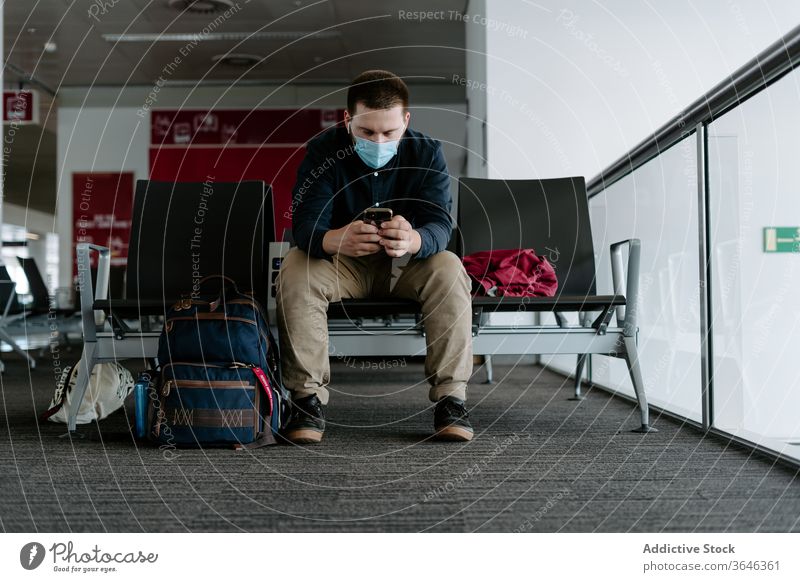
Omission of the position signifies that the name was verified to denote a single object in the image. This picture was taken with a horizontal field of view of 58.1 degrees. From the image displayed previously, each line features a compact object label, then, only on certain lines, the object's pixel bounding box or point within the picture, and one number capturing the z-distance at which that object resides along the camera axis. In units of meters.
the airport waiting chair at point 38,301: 5.09
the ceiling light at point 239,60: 6.89
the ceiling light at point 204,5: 5.60
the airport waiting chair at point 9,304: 4.41
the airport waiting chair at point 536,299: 2.12
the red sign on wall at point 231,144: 7.33
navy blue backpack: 1.88
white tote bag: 2.28
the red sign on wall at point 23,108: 7.00
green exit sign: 1.99
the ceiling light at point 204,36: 6.29
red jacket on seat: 2.33
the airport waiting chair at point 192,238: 2.38
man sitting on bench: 1.97
